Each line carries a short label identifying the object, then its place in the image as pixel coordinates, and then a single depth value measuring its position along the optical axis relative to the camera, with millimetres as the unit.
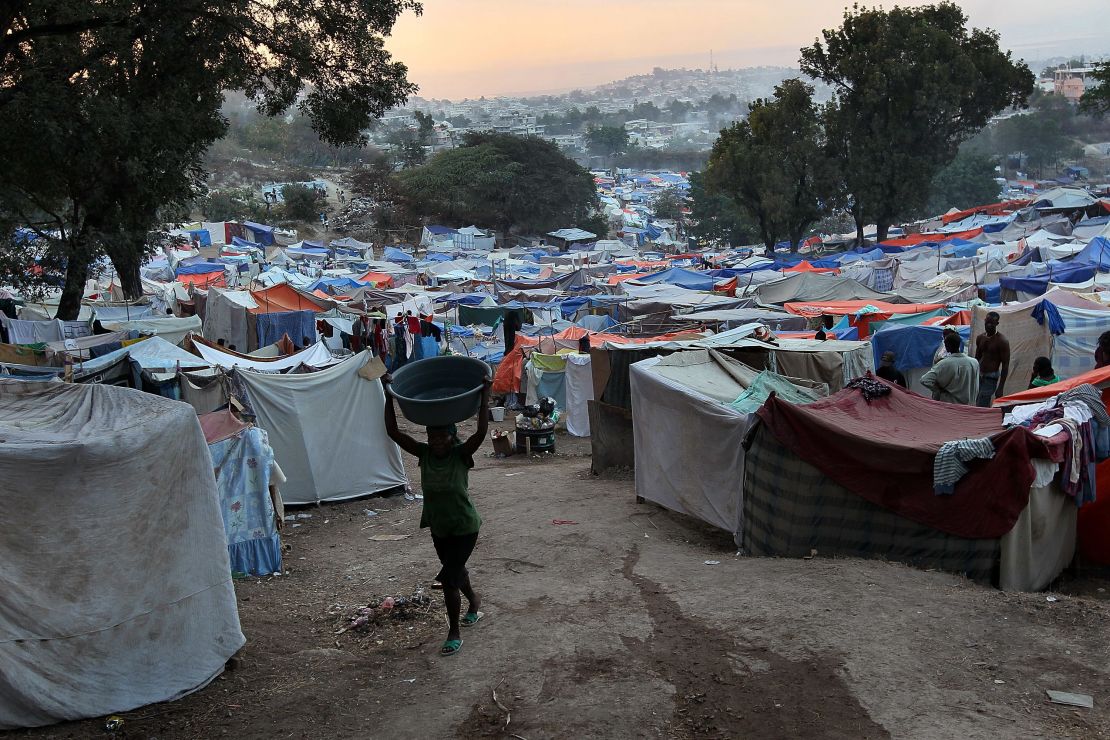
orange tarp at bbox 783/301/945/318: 17156
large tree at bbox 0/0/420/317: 8586
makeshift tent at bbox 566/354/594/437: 16906
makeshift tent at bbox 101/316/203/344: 15758
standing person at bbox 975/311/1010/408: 10141
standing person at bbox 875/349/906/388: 10393
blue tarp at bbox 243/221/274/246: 52344
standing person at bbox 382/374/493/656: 5461
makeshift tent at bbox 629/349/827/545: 8250
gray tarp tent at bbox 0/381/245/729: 4387
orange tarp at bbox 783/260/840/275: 30531
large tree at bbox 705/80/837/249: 44375
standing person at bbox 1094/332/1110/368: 8727
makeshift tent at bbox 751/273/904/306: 22844
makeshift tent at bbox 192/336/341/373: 12867
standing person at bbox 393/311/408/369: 21641
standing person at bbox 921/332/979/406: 9617
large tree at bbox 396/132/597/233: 63531
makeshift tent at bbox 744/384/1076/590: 6148
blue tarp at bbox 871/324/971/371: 14047
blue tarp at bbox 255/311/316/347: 22188
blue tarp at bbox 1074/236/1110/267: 21391
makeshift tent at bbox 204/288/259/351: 22516
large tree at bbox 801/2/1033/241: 42469
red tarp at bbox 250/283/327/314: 23094
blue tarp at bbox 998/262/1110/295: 18078
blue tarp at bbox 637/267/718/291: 28062
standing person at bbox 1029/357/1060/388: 8867
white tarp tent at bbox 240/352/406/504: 11398
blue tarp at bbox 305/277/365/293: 30203
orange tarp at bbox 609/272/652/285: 31320
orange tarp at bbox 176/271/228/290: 31956
